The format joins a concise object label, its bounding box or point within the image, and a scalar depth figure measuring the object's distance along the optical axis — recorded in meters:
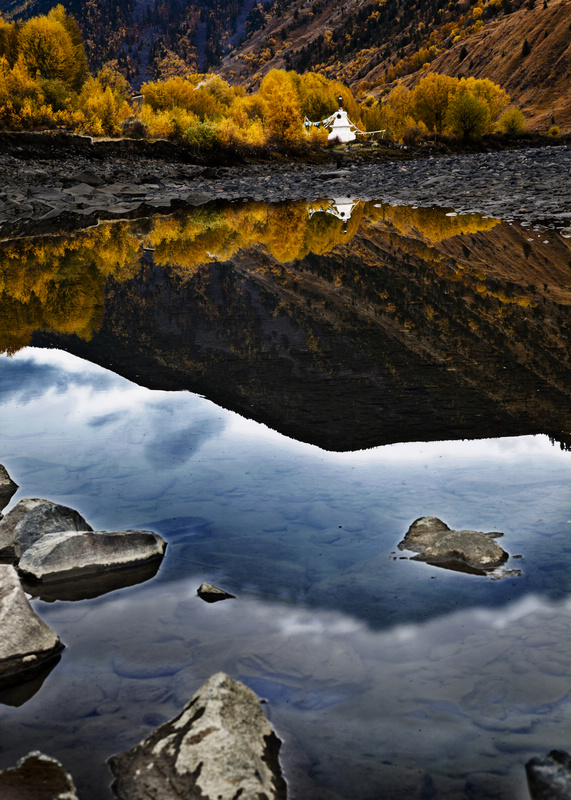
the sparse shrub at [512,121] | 92.38
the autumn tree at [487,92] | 91.50
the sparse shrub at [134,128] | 63.06
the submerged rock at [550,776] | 2.47
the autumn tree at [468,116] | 76.12
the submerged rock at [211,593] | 3.93
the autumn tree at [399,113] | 87.59
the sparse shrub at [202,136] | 63.75
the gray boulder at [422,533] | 4.33
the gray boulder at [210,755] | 2.42
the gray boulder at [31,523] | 4.50
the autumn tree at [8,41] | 62.34
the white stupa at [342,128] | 91.75
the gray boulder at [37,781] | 2.47
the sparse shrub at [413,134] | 78.78
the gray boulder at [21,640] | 3.32
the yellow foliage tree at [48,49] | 62.28
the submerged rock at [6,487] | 5.37
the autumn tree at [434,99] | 83.88
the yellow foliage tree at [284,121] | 71.12
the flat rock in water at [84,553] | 4.21
